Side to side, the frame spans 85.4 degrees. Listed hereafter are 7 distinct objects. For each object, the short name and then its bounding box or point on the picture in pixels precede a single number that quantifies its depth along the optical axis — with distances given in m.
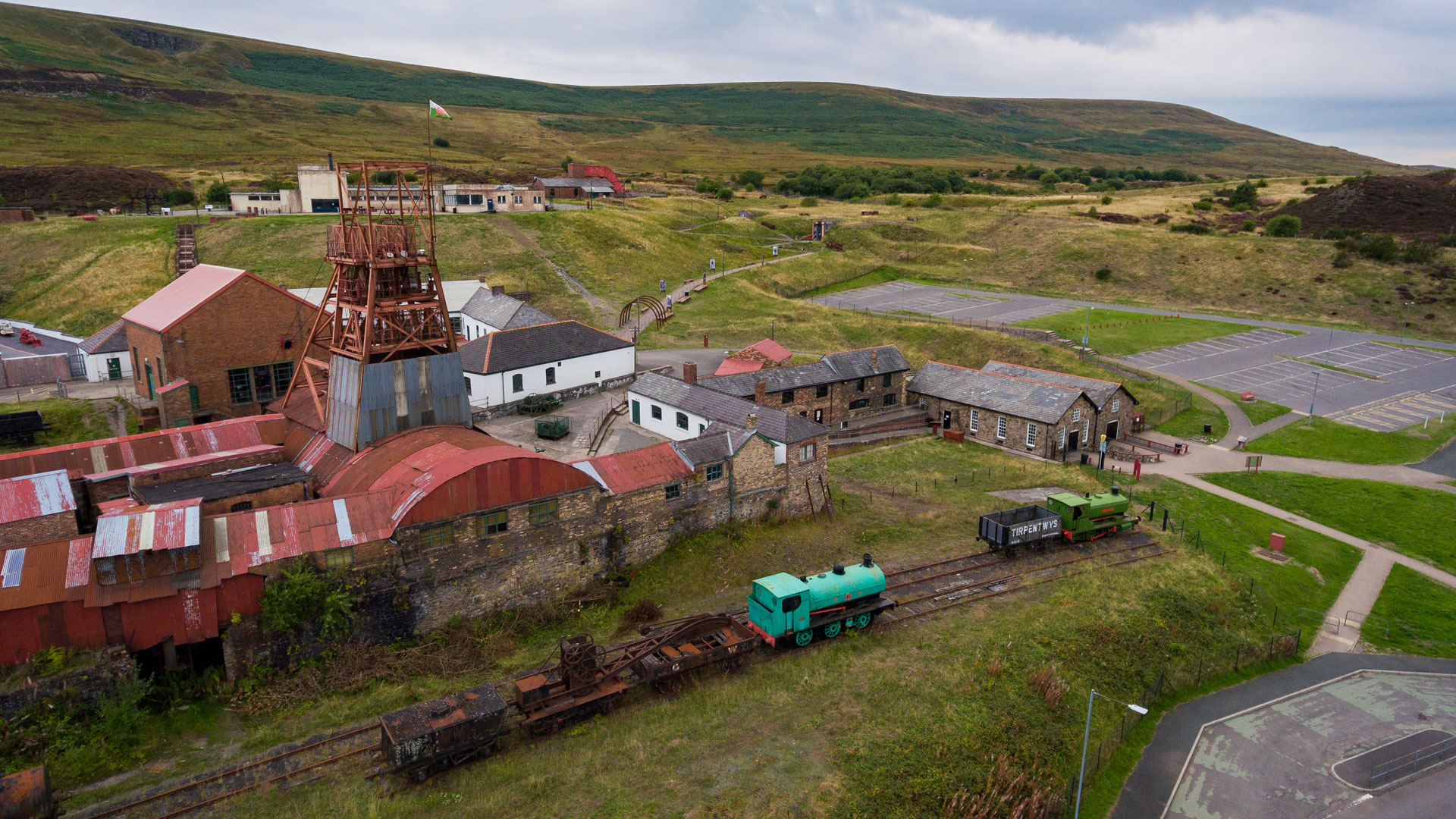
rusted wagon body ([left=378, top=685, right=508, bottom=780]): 20.42
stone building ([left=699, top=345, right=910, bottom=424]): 52.31
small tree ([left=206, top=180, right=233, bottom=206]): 94.50
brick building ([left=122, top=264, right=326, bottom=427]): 40.31
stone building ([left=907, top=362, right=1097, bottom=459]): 51.34
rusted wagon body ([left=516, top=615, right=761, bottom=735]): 23.05
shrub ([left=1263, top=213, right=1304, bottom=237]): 109.94
